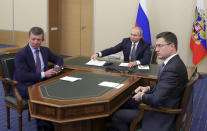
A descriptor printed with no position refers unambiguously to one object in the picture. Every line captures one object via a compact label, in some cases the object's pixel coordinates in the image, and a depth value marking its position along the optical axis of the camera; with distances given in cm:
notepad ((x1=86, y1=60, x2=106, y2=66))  402
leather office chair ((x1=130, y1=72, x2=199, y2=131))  231
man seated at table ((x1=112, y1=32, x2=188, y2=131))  230
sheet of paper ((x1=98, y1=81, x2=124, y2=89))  293
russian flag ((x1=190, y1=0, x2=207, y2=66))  614
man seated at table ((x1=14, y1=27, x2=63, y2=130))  322
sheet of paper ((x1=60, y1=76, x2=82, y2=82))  312
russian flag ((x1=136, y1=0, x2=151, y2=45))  655
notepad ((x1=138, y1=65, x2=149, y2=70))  385
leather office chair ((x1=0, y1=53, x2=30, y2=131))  310
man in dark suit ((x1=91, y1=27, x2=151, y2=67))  422
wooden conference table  235
